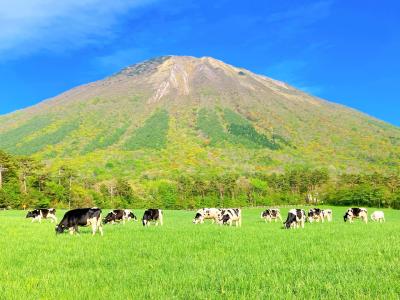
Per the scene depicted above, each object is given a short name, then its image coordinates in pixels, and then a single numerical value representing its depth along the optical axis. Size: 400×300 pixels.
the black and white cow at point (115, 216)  32.84
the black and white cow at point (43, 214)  32.51
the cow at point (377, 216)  39.67
